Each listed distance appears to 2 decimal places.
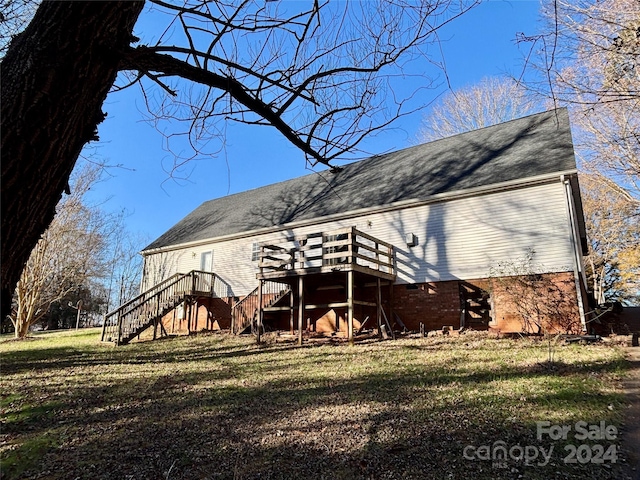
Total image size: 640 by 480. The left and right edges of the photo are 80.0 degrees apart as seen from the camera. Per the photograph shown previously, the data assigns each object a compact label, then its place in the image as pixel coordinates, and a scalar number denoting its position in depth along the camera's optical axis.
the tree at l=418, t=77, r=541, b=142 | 21.86
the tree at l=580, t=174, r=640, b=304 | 21.91
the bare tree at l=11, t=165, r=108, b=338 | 16.73
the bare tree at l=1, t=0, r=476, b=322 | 1.39
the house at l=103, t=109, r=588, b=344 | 10.64
